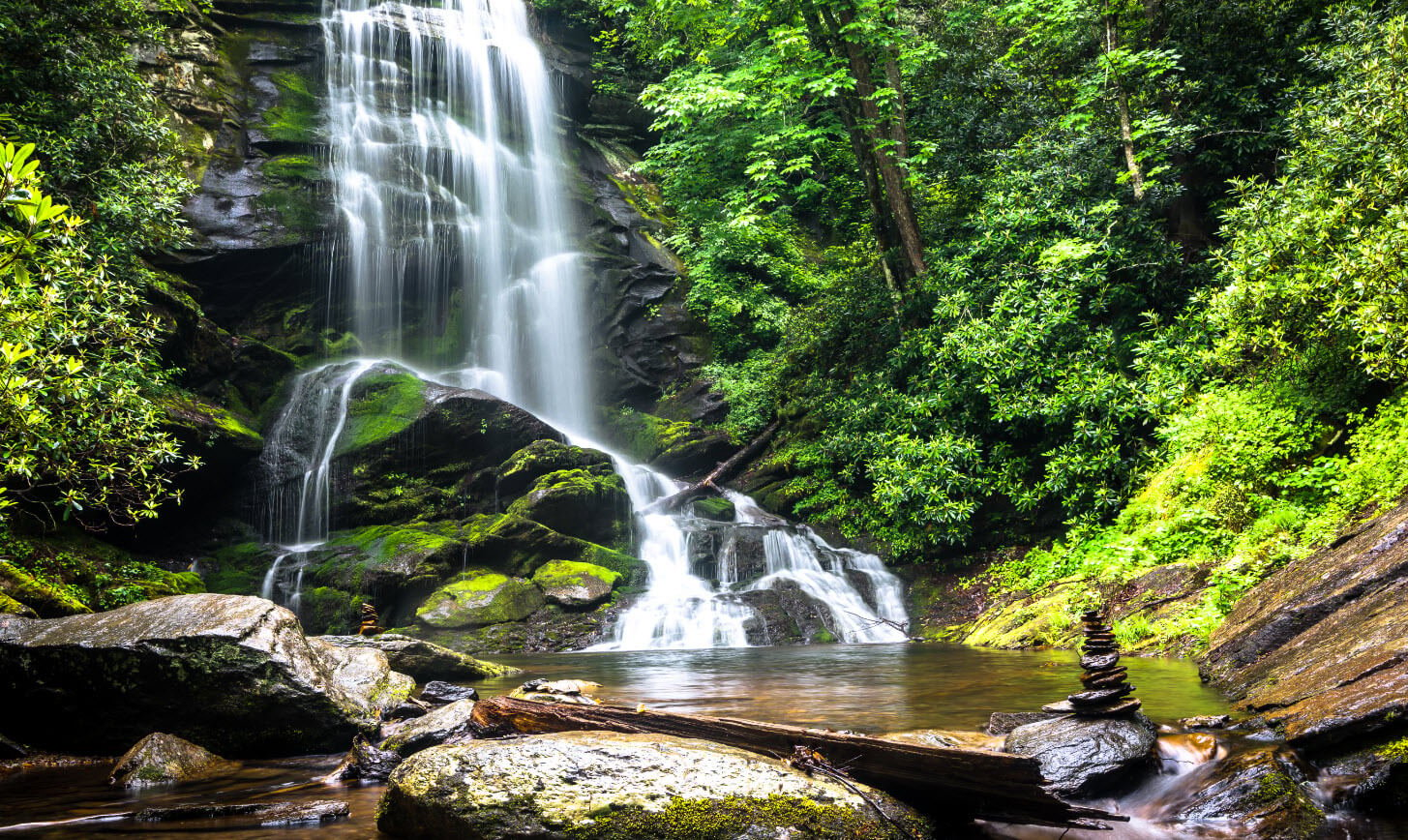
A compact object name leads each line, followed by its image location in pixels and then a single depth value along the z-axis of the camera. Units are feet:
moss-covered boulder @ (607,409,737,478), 70.69
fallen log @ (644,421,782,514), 63.57
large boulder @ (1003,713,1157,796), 13.44
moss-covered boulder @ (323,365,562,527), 59.52
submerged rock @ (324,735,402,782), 17.56
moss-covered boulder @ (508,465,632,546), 55.77
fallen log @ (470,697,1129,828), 11.94
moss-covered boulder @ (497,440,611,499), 59.16
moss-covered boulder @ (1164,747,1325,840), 11.52
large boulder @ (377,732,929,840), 11.30
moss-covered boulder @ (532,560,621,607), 49.67
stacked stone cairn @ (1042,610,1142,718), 14.83
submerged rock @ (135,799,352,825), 14.56
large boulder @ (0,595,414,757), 20.12
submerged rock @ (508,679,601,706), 23.94
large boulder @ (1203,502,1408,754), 12.73
